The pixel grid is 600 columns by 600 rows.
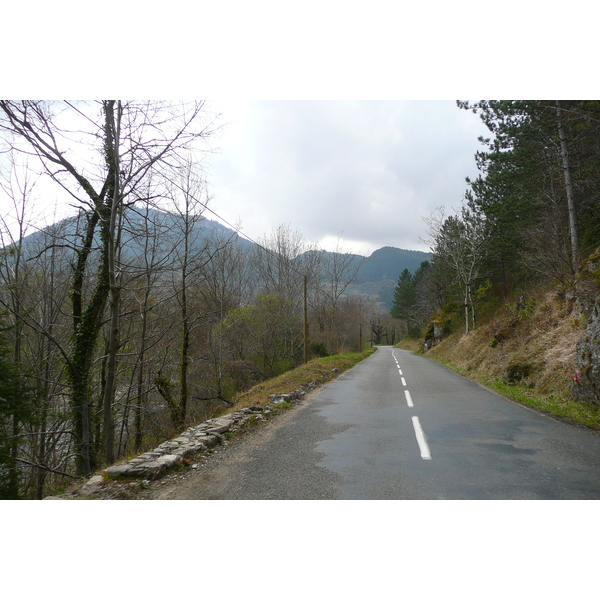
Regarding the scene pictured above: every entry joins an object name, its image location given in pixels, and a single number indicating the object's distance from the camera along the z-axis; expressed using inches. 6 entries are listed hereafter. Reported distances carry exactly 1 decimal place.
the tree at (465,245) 1003.3
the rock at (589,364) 277.9
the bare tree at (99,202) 325.1
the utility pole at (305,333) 866.1
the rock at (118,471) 180.7
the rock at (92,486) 168.7
